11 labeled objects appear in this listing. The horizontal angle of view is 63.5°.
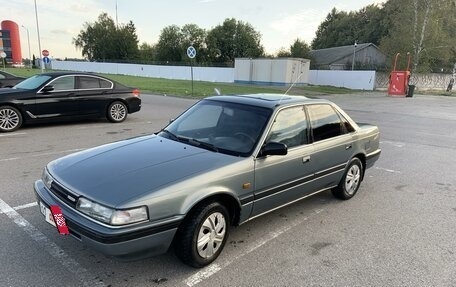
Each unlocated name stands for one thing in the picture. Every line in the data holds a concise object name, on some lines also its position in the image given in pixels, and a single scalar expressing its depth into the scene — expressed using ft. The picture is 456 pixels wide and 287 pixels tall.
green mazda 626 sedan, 9.31
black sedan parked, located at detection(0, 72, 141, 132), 29.86
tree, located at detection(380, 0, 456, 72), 119.24
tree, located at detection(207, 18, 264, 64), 233.14
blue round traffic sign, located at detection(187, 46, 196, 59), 65.26
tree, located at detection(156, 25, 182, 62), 250.78
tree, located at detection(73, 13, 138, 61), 253.65
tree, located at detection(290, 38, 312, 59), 169.58
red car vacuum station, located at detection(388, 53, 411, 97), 91.04
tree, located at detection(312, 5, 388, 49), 217.15
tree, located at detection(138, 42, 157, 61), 265.75
